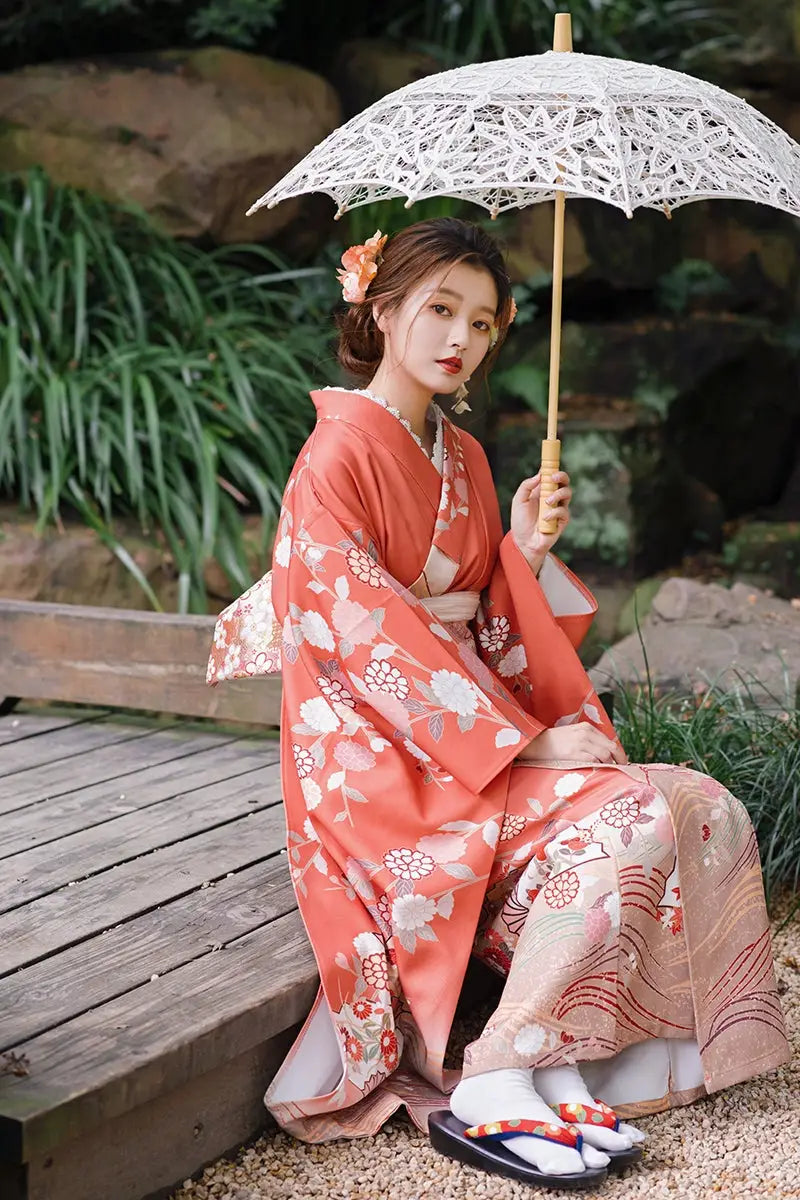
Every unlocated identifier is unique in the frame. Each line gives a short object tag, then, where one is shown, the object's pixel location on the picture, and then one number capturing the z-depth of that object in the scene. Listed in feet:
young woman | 7.81
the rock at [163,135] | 18.74
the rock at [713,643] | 14.21
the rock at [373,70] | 20.48
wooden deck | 6.68
